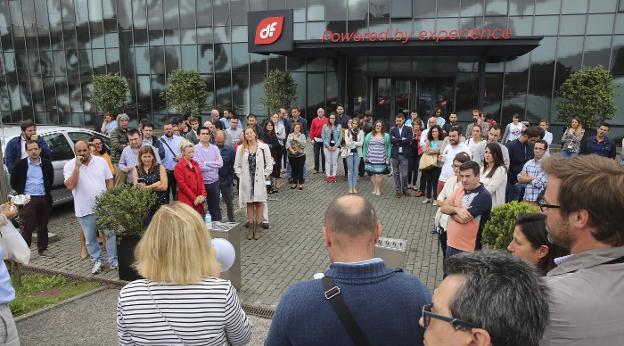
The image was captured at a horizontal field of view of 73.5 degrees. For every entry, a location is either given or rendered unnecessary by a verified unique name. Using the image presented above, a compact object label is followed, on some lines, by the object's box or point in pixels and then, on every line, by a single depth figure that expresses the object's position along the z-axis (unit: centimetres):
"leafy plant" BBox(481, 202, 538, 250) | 416
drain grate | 493
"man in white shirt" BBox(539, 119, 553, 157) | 1026
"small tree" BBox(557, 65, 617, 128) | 1620
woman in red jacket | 654
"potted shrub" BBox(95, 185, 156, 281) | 557
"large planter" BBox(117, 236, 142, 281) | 566
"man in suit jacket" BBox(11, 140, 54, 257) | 643
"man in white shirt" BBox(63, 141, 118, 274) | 603
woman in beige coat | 740
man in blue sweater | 176
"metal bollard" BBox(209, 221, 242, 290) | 530
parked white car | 866
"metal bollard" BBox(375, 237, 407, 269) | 446
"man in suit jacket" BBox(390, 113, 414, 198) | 1008
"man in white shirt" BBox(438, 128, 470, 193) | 800
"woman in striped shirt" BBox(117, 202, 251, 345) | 221
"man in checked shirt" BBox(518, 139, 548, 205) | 638
